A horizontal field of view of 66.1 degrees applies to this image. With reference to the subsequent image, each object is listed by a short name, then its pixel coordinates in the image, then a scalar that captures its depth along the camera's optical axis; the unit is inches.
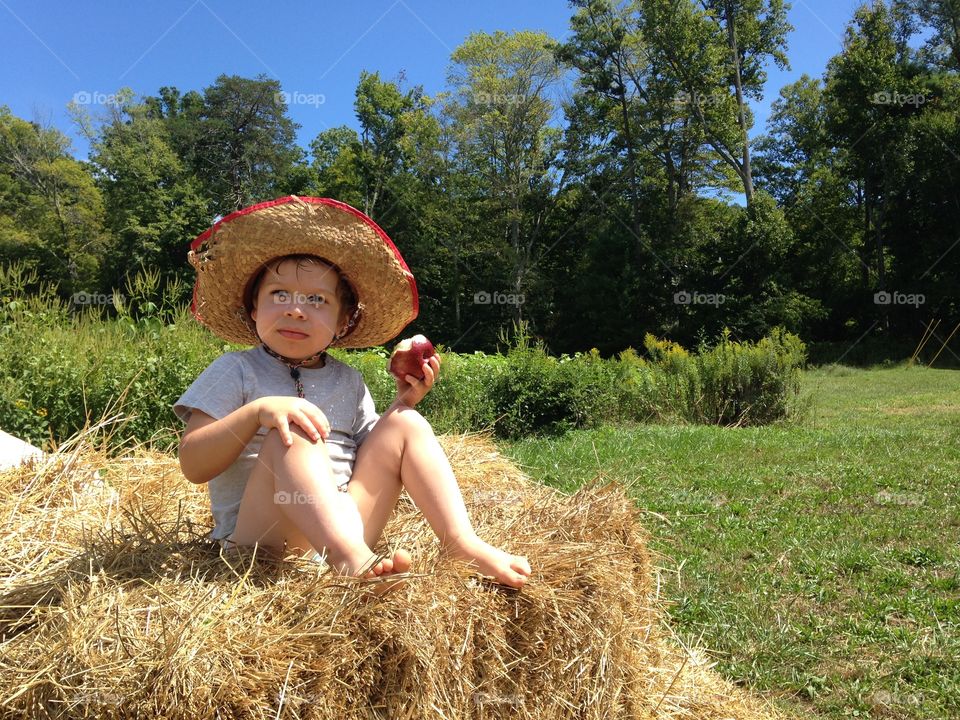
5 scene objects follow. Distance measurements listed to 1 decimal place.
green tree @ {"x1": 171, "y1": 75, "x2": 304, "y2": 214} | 1195.3
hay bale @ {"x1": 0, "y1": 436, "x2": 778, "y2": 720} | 62.7
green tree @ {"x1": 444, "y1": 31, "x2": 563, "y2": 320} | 1050.7
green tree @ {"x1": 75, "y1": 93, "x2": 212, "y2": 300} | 1094.4
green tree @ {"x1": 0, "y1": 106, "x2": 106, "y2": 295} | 1226.0
